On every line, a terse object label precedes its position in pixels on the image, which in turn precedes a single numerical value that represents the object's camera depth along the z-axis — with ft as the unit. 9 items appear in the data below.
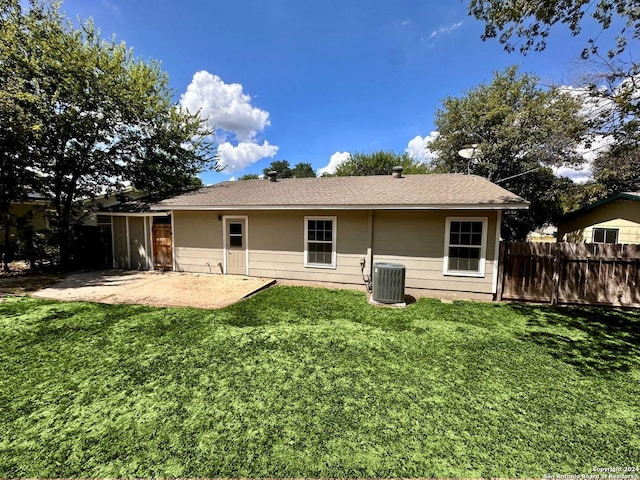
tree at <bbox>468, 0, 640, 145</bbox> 17.84
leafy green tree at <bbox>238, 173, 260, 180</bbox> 164.36
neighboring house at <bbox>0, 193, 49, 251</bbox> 33.12
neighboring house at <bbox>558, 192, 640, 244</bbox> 32.91
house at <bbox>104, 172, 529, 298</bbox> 22.86
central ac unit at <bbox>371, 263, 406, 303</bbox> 20.74
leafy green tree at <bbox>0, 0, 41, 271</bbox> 27.96
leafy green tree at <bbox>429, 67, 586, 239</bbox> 48.16
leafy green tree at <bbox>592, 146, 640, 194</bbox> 38.47
